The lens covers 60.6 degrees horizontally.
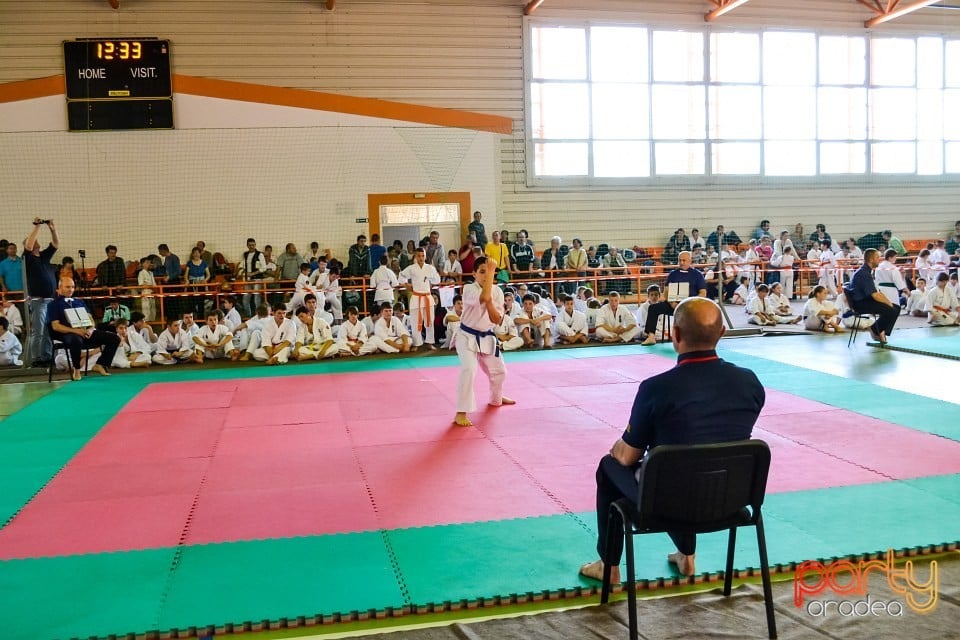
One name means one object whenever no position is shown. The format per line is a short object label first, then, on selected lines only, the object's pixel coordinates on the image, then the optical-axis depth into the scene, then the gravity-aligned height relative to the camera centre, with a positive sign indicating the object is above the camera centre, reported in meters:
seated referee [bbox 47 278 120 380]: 10.99 -0.83
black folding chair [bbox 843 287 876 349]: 12.16 -1.09
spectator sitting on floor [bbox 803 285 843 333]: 13.98 -1.11
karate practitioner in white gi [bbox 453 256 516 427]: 7.69 -0.76
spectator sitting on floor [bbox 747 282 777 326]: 14.96 -1.08
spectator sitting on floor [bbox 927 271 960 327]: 14.55 -1.04
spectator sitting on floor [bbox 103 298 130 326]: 13.73 -0.77
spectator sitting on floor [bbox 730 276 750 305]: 18.28 -0.95
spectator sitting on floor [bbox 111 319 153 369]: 12.27 -1.27
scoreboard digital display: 16.06 +3.59
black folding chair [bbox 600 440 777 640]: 3.23 -0.96
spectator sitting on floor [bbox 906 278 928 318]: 15.99 -1.12
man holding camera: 11.83 -0.34
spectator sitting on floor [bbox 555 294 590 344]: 13.65 -1.17
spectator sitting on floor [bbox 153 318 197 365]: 12.59 -1.24
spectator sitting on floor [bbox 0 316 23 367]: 12.38 -1.16
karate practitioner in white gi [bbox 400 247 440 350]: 13.95 -0.55
